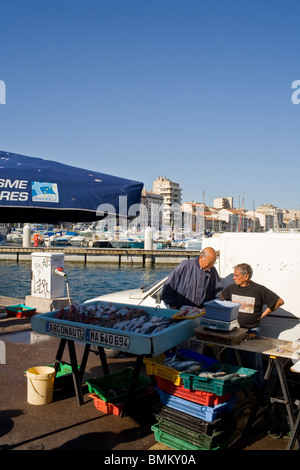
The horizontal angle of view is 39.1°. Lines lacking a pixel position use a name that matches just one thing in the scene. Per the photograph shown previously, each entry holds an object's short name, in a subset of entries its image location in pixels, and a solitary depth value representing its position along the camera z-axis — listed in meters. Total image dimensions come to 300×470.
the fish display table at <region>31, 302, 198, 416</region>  4.60
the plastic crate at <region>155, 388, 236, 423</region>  4.28
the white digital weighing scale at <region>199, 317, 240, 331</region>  4.90
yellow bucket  5.56
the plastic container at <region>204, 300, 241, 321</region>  4.95
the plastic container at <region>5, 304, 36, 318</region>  10.74
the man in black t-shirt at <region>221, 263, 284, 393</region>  5.79
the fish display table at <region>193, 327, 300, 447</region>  4.39
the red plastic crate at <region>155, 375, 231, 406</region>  4.34
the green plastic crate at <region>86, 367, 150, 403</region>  5.42
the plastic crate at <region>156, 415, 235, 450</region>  4.23
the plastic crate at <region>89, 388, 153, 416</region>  5.24
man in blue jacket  6.35
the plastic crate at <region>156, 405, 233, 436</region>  4.28
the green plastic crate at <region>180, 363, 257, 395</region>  4.28
